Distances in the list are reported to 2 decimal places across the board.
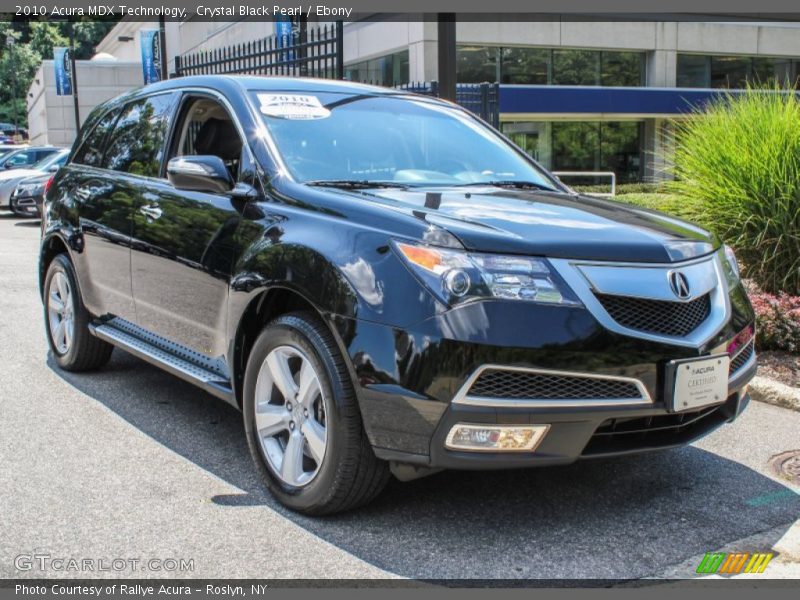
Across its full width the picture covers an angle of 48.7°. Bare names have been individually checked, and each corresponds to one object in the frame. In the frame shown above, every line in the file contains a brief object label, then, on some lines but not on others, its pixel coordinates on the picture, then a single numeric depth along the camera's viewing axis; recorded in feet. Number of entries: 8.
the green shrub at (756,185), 22.48
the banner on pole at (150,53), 93.91
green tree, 266.75
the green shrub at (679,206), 24.52
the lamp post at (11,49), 240.94
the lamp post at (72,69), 108.99
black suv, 10.32
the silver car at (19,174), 66.18
